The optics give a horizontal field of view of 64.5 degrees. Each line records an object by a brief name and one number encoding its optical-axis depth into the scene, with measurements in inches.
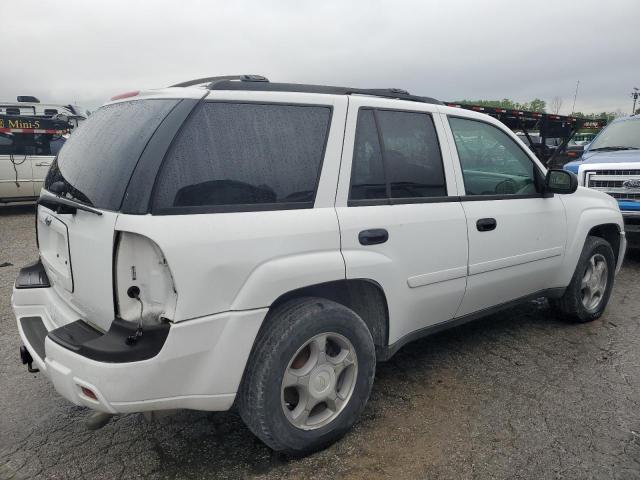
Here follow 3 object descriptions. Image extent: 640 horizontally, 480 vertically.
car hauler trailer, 437.1
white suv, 82.2
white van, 412.5
